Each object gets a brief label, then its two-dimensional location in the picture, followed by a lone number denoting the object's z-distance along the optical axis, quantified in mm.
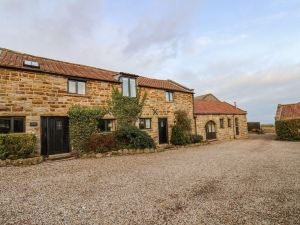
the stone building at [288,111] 23891
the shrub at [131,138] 13840
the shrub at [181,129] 18016
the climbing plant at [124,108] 15422
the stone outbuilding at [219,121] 22391
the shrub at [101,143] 12523
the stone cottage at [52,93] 11188
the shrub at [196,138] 18969
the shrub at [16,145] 9750
